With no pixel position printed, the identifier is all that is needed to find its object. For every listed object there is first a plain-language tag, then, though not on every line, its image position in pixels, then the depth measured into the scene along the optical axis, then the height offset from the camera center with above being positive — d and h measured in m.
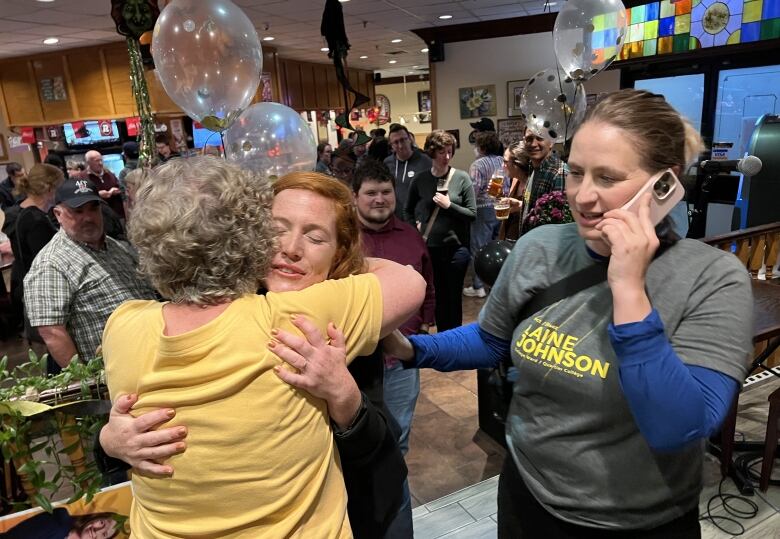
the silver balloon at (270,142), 2.47 +0.01
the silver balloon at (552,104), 3.41 +0.12
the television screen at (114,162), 8.01 -0.10
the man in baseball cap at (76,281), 2.27 -0.54
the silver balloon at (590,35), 3.22 +0.51
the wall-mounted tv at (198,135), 8.41 +0.23
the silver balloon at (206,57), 2.19 +0.38
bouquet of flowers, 2.39 -0.39
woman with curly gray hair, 0.80 -0.32
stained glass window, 5.11 +0.90
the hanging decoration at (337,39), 2.58 +0.49
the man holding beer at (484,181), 5.20 -0.51
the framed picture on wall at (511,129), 8.08 -0.04
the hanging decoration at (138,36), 2.17 +0.50
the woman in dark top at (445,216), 3.89 -0.61
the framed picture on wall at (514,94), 7.83 +0.46
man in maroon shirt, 2.34 -0.51
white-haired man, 5.77 -0.24
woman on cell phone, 0.84 -0.39
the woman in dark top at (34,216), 3.98 -0.40
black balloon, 2.40 -0.59
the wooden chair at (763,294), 2.38 -0.93
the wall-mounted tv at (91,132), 8.07 +0.38
